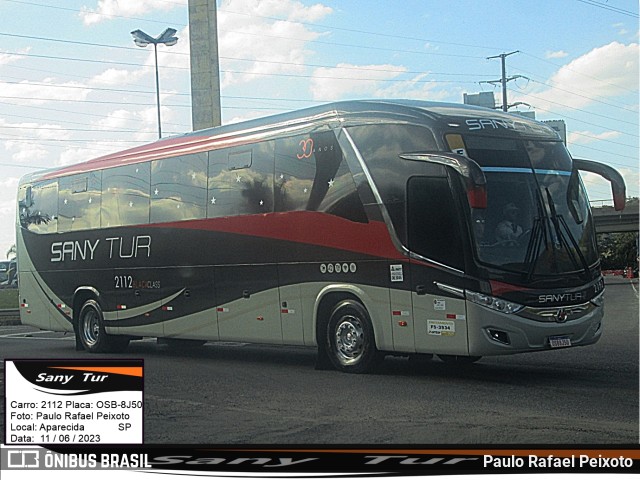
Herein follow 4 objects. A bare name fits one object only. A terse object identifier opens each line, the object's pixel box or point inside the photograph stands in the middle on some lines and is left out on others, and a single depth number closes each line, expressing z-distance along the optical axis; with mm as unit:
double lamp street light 49050
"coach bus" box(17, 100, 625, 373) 12578
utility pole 78125
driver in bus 12625
